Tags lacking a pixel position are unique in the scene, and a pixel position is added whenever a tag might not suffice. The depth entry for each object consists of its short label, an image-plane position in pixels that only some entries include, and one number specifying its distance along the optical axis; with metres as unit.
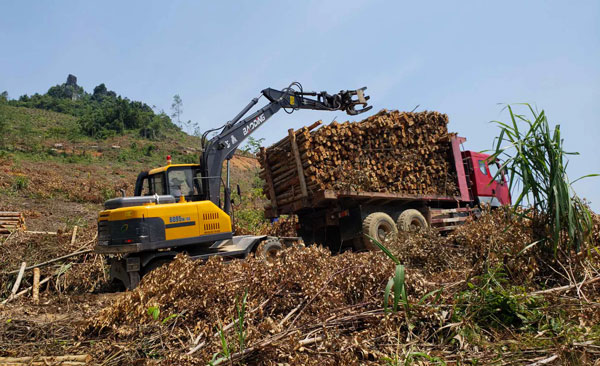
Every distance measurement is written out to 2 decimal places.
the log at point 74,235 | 8.34
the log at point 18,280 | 6.62
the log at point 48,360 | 3.37
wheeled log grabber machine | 6.84
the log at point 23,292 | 6.30
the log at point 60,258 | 7.31
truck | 9.00
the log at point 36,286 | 6.66
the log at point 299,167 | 8.74
